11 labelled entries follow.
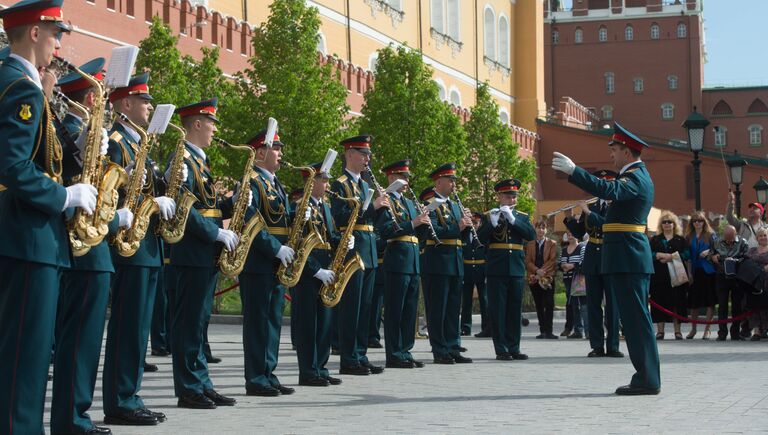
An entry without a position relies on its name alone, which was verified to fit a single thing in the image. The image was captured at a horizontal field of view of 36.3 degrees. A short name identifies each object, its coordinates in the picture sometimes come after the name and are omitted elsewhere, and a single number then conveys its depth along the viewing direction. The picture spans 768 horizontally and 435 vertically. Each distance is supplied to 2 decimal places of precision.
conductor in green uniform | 9.72
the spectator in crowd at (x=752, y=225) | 18.33
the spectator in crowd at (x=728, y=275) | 17.59
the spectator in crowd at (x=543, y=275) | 18.61
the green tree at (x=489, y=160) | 41.38
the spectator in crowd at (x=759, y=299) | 17.34
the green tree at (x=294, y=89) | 27.22
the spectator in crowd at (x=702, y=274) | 18.00
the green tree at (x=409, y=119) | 32.53
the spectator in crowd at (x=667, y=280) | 17.62
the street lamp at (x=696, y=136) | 22.39
